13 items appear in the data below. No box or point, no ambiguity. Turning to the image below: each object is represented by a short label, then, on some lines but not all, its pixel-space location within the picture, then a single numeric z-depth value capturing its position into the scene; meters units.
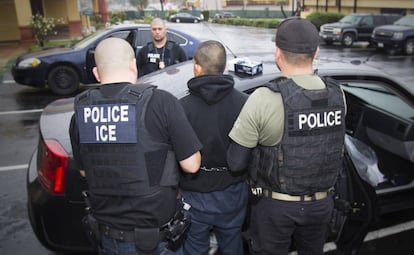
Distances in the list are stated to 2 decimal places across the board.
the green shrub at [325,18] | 26.60
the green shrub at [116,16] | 34.53
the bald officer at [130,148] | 1.85
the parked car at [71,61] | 8.52
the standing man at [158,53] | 4.92
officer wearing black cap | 2.02
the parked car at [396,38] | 16.19
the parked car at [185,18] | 49.91
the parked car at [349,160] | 2.57
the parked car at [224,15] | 47.60
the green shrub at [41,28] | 16.56
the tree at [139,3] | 71.79
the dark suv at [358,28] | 19.27
